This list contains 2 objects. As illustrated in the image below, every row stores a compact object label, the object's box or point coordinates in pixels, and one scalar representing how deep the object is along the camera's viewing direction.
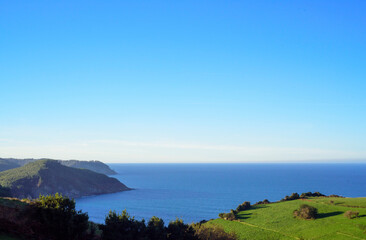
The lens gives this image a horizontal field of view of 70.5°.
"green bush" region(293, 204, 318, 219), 62.81
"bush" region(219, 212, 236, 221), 70.91
